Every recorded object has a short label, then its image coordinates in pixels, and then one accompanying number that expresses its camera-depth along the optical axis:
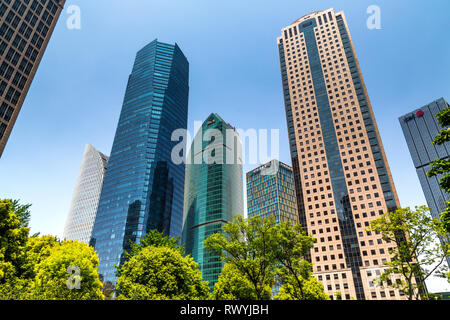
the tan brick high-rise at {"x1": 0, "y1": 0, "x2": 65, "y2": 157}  65.38
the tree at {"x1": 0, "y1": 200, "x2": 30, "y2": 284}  28.03
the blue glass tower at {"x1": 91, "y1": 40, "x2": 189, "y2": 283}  124.94
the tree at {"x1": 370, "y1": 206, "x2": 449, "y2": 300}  29.62
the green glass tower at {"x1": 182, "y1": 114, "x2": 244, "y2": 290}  147.25
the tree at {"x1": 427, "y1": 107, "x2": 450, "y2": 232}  17.31
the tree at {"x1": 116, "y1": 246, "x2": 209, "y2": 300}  29.97
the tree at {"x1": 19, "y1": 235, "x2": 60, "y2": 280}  32.19
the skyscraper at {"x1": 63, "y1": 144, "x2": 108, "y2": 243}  185.25
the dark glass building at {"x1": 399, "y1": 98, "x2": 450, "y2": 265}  189.54
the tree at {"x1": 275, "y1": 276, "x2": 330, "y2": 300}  43.46
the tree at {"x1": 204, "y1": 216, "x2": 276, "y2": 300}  32.72
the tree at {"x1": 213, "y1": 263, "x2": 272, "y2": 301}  45.25
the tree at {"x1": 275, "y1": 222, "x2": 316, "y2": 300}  33.78
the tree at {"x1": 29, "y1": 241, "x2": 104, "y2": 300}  28.66
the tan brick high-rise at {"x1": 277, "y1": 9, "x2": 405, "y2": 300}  81.12
